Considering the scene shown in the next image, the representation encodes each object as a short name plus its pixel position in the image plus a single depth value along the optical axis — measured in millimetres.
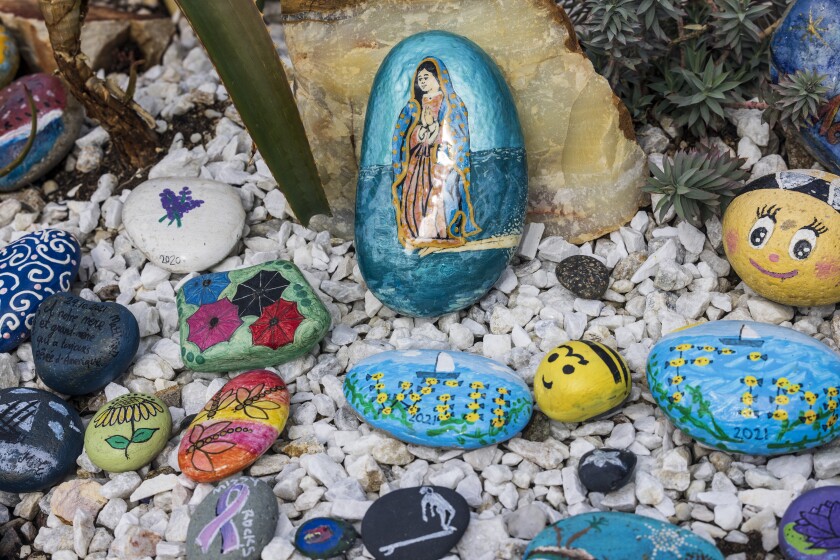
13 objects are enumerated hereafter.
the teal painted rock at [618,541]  1434
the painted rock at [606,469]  1593
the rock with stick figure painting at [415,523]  1526
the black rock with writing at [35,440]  1766
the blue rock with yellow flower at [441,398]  1678
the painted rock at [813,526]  1434
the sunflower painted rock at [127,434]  1756
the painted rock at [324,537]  1563
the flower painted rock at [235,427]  1688
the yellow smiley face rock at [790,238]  1783
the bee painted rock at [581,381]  1661
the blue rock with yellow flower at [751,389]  1566
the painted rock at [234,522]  1555
